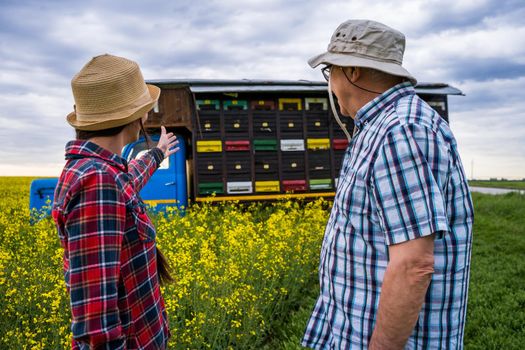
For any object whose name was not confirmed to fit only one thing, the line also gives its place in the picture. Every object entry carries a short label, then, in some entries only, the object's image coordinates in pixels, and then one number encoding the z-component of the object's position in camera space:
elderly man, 1.51
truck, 11.27
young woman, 1.74
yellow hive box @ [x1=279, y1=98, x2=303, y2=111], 11.86
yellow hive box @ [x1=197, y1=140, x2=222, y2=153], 11.27
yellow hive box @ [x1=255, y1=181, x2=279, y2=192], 11.46
